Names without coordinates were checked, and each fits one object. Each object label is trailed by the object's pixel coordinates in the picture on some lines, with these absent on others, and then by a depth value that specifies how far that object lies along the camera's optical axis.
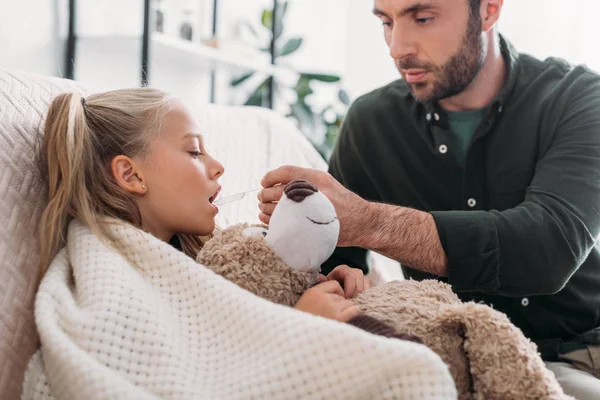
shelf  2.15
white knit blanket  0.69
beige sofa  0.86
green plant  3.00
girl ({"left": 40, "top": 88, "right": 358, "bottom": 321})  0.99
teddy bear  0.74
